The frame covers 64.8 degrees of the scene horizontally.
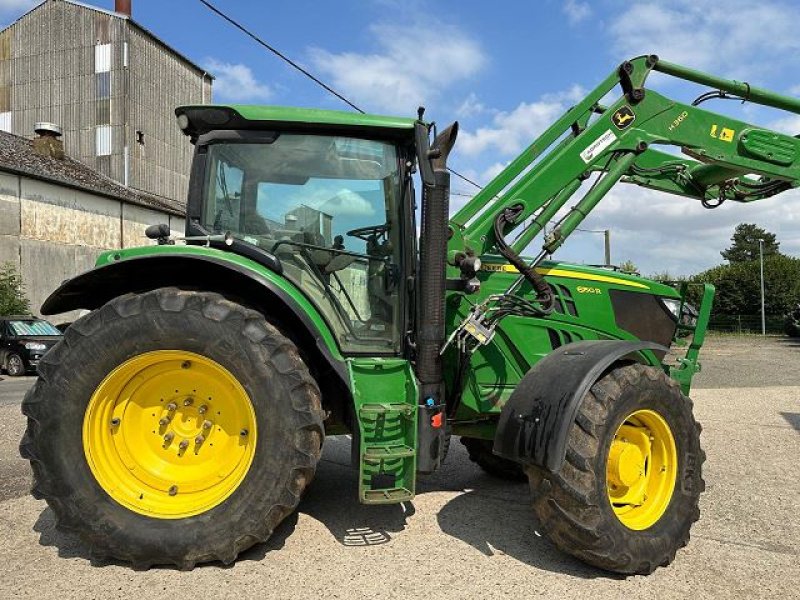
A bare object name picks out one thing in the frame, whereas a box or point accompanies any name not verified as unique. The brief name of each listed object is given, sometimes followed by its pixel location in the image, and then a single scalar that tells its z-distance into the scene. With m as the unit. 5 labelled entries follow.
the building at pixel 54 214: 21.02
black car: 14.42
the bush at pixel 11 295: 19.28
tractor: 3.13
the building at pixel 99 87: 31.66
